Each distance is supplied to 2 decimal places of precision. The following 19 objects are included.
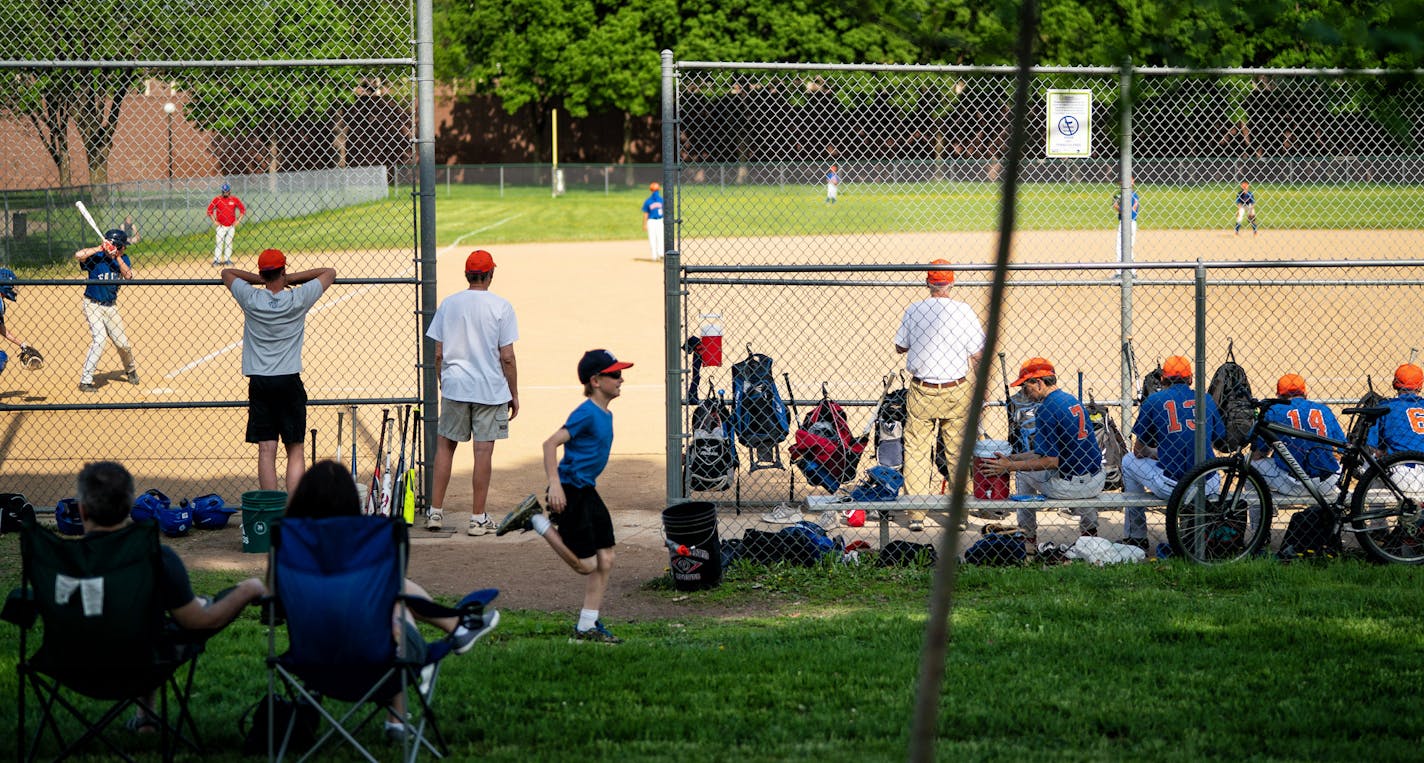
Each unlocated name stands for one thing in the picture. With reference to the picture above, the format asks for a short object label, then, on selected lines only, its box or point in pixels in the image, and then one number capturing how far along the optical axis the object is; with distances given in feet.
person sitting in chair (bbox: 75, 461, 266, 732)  34.58
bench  56.96
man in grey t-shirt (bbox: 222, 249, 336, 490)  60.95
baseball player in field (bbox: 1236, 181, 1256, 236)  136.76
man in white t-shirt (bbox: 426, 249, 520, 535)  62.59
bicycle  55.72
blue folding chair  33.19
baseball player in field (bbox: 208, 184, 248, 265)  131.44
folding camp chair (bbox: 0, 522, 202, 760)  33.42
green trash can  59.62
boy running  47.29
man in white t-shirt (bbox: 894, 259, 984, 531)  63.00
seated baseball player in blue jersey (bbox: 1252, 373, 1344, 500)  59.31
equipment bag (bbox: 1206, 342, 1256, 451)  63.62
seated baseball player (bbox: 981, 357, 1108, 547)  59.00
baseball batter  93.29
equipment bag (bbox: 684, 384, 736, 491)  62.49
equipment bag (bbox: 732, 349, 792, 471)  65.05
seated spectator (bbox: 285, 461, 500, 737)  35.24
